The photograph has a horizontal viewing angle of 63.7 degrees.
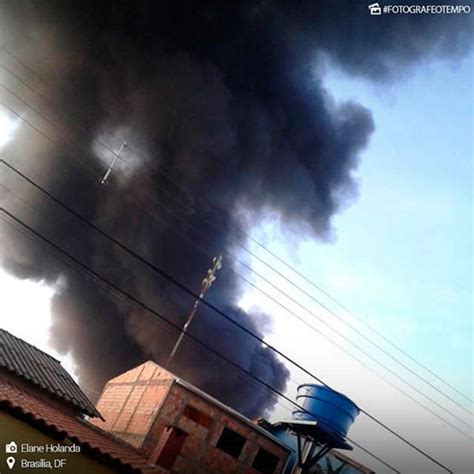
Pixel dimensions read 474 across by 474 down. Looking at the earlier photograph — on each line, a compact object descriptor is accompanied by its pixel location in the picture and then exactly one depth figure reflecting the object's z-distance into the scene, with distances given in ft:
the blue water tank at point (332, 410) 44.88
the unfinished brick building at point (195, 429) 58.65
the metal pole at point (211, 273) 69.82
